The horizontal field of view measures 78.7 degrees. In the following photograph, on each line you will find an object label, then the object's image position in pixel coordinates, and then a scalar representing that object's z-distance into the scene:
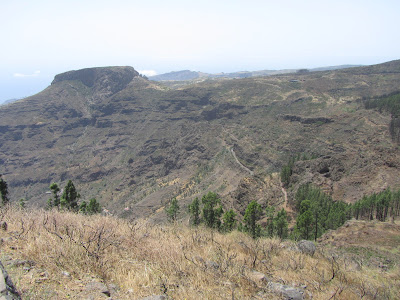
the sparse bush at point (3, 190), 29.54
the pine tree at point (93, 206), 33.22
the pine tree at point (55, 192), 32.24
